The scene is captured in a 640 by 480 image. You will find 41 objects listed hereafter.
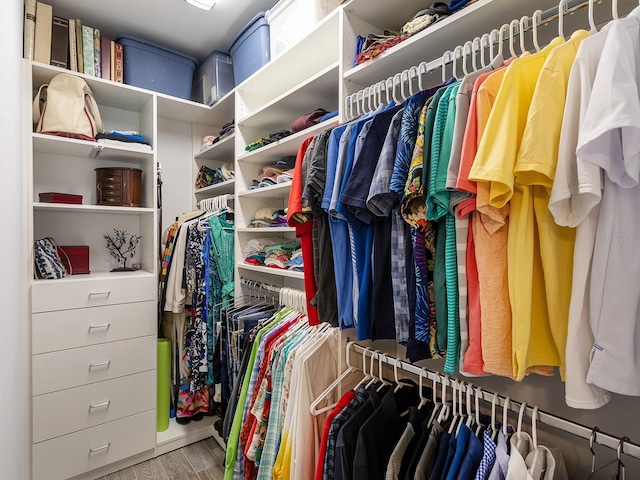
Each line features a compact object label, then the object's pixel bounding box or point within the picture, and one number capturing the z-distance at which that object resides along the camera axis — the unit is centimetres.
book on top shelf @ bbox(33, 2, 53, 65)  185
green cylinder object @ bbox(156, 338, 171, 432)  230
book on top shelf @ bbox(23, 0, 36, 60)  181
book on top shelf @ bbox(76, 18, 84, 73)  200
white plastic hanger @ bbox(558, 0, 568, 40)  78
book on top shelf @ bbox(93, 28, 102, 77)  206
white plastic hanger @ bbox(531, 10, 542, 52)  82
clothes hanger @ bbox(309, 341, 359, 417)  125
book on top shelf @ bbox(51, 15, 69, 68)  193
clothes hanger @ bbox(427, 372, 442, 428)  105
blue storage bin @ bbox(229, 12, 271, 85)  194
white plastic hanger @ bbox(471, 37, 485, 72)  95
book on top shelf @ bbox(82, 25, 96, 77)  202
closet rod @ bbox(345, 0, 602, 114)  83
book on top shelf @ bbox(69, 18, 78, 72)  196
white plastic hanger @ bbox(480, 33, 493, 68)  93
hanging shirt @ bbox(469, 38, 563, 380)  69
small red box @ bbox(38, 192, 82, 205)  195
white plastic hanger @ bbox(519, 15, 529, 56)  85
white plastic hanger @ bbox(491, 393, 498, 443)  90
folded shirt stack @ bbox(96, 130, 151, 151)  205
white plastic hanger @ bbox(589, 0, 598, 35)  73
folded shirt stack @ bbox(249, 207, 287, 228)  195
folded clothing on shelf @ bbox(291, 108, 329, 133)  164
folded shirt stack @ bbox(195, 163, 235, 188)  254
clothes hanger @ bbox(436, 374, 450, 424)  103
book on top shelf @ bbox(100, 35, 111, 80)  211
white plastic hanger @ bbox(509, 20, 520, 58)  87
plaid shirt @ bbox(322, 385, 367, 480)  107
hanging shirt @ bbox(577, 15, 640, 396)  59
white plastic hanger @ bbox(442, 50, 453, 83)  102
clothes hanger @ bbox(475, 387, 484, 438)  95
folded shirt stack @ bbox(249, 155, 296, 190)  190
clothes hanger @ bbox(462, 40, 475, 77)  96
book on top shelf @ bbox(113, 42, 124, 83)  216
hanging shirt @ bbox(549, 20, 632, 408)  66
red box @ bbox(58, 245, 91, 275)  205
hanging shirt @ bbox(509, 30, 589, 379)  68
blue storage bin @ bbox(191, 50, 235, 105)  238
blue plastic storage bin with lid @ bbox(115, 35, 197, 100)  220
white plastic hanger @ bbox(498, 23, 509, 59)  89
